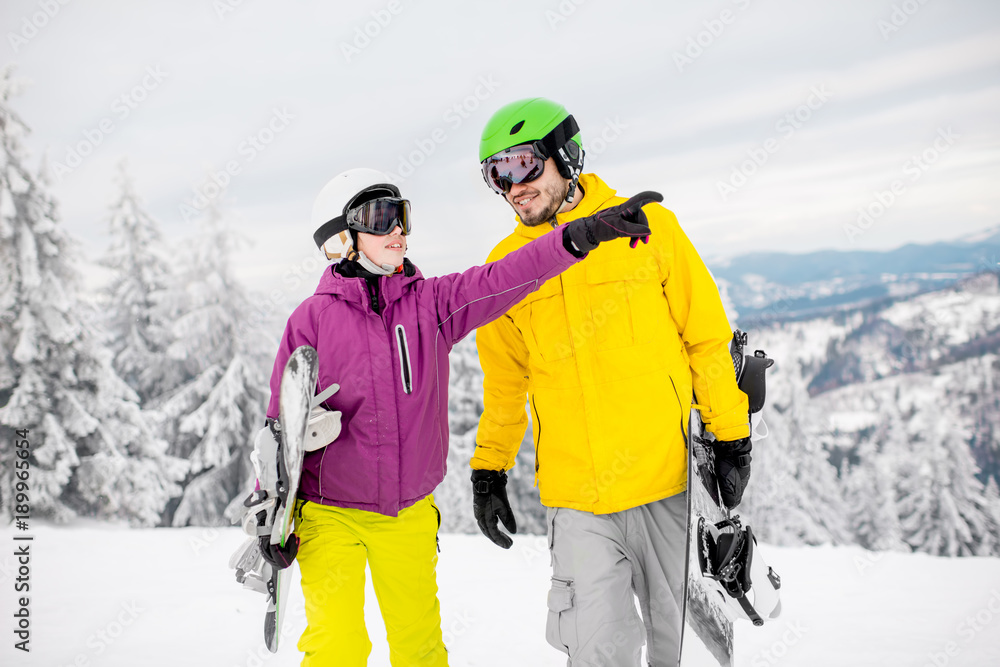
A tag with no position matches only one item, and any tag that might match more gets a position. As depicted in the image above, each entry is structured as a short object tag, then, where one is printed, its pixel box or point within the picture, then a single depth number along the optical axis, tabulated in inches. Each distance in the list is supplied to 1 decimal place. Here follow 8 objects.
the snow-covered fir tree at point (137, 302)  683.4
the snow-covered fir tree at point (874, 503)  871.1
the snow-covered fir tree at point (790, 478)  723.4
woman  104.9
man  103.4
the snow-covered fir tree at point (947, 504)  810.2
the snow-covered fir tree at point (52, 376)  515.5
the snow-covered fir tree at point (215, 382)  606.9
